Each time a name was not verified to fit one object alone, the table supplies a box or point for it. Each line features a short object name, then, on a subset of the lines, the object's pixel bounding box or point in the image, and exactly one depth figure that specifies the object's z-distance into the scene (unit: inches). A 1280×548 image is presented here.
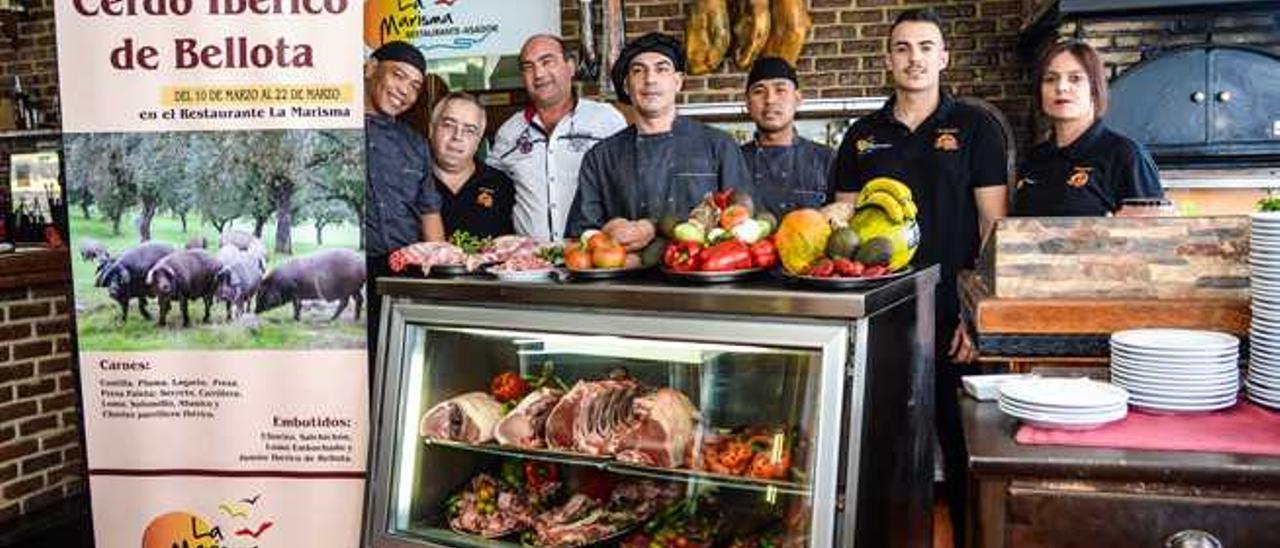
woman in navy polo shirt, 125.8
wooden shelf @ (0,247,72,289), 168.0
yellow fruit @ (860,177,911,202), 90.7
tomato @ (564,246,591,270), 95.3
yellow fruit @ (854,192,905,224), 89.7
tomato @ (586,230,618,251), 95.7
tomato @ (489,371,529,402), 104.7
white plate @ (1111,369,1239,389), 70.4
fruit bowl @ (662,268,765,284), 88.0
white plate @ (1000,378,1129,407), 66.8
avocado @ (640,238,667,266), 98.0
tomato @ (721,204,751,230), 94.5
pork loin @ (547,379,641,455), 96.2
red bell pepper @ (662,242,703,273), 90.8
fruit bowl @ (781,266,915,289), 81.7
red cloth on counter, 63.4
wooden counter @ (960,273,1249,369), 79.8
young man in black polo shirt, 134.2
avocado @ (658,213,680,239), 98.7
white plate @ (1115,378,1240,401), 70.6
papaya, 87.9
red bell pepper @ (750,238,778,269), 91.4
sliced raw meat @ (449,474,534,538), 101.5
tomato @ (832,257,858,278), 83.3
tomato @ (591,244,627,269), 94.6
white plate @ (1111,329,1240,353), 70.5
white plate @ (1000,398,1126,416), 66.2
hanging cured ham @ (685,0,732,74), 206.1
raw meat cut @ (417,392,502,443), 101.0
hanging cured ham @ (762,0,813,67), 201.2
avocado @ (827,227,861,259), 85.7
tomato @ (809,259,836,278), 83.7
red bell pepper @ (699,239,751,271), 89.3
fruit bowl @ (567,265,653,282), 93.5
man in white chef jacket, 149.2
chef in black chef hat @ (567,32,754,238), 127.9
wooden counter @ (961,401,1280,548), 60.1
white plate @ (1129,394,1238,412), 70.6
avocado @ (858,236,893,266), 85.1
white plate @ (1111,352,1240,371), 70.2
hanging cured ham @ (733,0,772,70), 201.5
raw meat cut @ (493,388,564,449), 100.0
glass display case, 80.5
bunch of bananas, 88.4
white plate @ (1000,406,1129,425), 66.4
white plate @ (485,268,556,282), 96.5
